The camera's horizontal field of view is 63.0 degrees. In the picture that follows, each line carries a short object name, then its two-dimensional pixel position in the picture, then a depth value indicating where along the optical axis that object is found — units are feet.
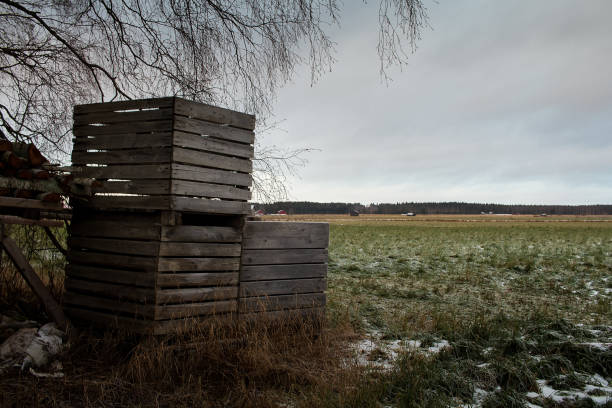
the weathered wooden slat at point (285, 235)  19.29
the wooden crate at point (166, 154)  16.92
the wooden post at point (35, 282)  17.11
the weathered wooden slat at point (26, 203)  15.76
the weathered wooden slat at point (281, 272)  19.03
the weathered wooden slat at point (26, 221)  16.40
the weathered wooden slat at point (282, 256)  19.19
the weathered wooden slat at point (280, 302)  18.81
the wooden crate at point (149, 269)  16.62
